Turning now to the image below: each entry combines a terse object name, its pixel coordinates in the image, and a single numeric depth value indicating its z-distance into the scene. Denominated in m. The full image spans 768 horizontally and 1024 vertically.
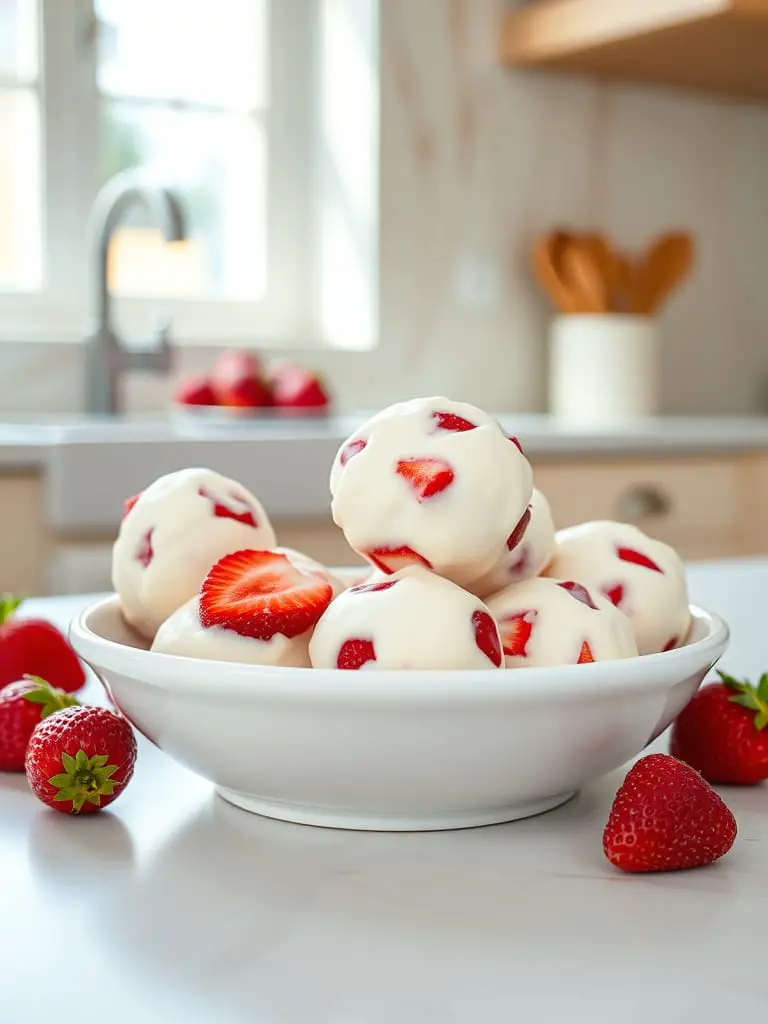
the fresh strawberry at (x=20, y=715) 0.59
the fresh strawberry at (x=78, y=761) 0.52
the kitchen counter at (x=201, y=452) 1.69
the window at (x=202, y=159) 2.42
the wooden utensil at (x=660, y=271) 2.68
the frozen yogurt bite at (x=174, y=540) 0.59
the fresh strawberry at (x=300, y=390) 2.13
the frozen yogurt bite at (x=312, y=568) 0.57
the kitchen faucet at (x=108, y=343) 2.19
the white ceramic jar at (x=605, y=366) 2.59
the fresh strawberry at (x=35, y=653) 0.70
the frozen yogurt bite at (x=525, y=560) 0.56
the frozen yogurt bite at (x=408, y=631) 0.49
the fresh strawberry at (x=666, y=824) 0.46
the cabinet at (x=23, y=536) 1.69
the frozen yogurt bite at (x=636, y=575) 0.58
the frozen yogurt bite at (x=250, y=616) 0.51
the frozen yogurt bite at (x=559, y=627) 0.51
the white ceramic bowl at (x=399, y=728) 0.46
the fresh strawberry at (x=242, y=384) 2.13
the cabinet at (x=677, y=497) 2.08
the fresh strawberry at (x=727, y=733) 0.57
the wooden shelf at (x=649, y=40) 2.21
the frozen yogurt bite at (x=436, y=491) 0.51
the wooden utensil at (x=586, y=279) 2.58
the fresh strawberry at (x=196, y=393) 2.14
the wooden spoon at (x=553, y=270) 2.63
